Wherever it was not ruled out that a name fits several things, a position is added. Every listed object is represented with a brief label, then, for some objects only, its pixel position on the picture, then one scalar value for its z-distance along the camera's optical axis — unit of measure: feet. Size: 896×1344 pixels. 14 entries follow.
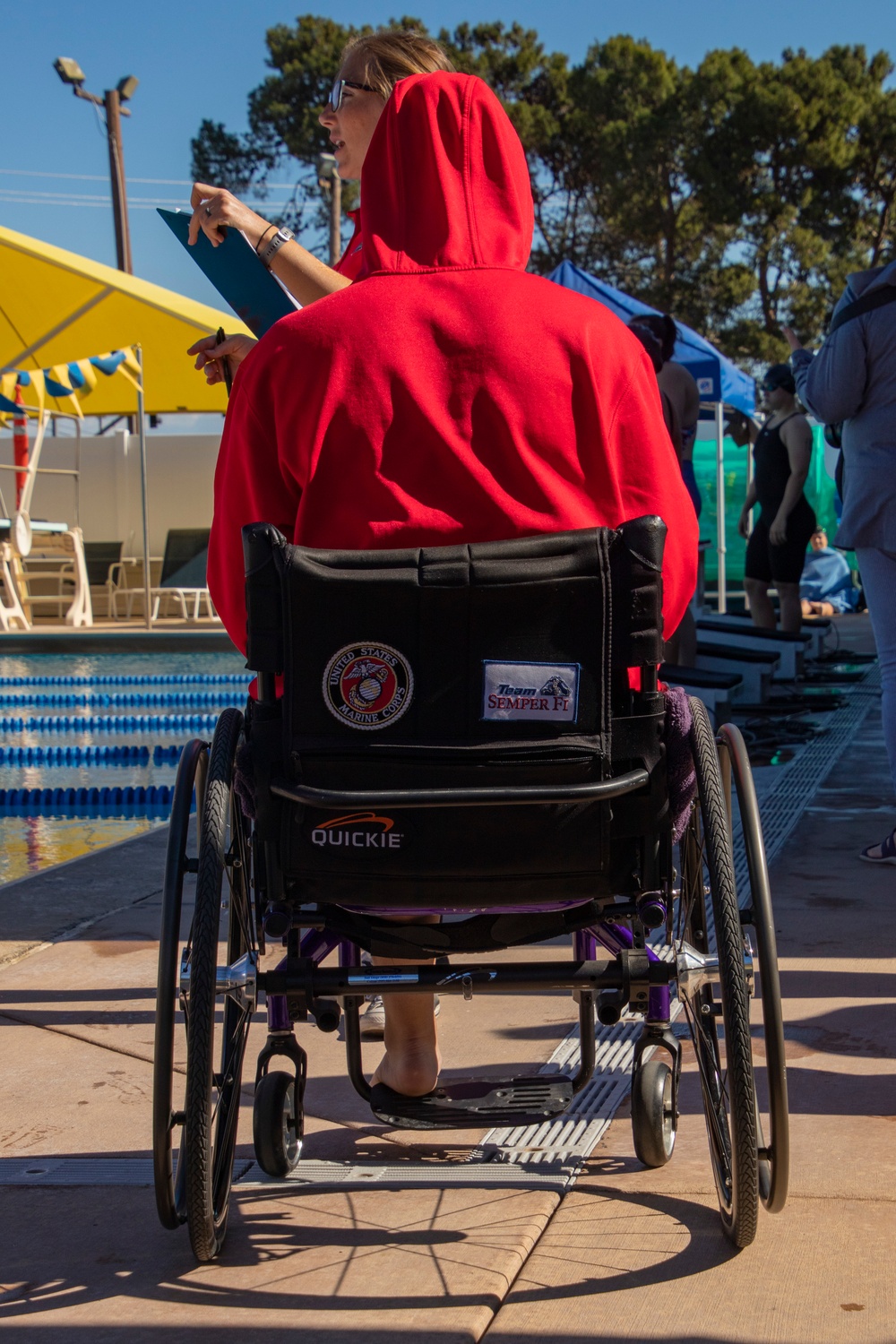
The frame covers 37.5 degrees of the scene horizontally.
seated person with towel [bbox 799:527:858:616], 55.57
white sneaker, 9.74
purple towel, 6.40
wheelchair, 6.00
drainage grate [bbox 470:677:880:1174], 7.82
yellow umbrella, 49.29
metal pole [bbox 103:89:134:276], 100.01
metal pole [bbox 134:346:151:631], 43.21
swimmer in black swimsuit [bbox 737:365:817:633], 28.60
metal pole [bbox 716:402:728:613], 51.26
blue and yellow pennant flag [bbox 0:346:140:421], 46.50
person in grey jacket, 13.21
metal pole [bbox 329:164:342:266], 87.81
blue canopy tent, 42.27
